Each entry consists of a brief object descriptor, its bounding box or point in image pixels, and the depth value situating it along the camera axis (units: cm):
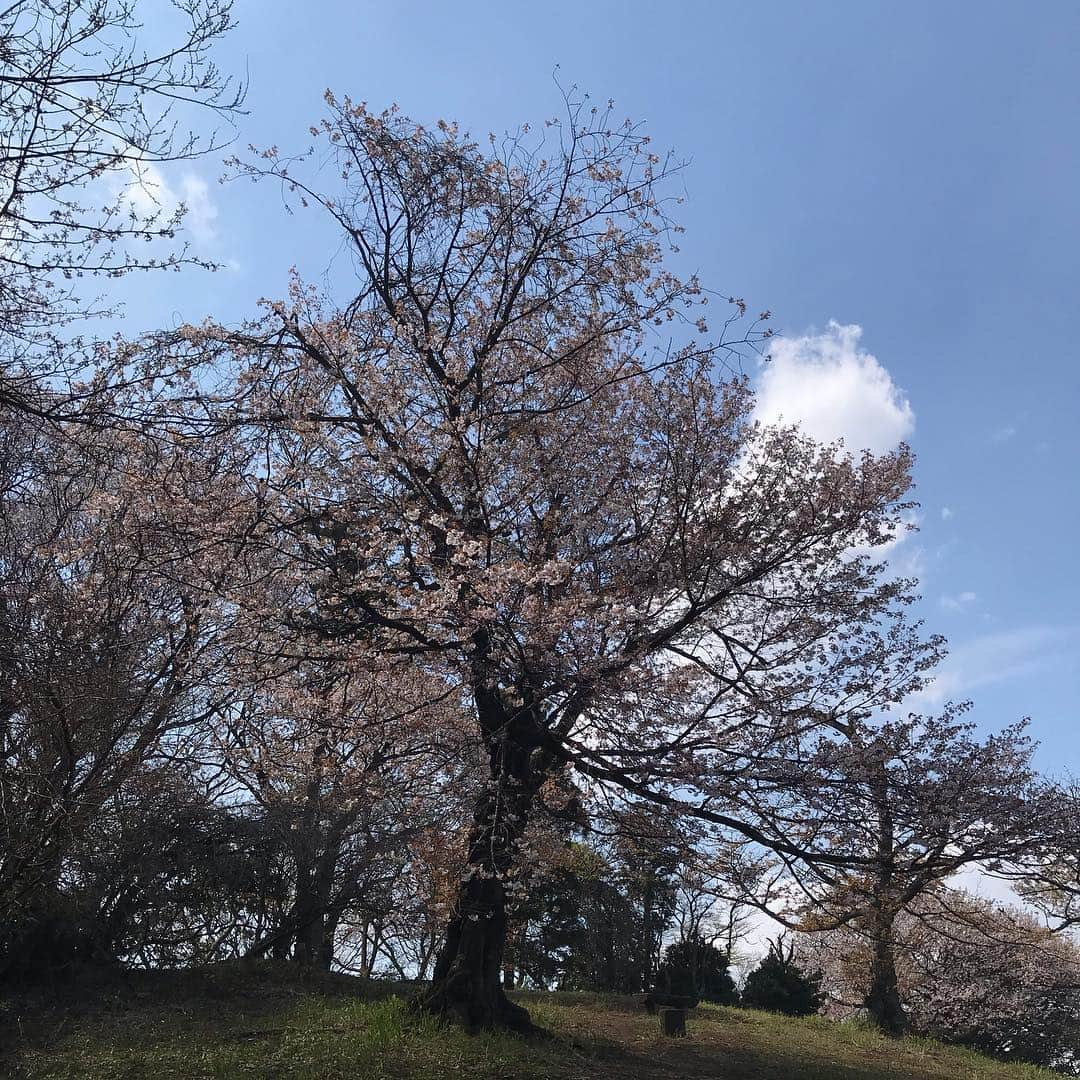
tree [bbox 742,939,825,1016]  2094
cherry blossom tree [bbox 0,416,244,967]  703
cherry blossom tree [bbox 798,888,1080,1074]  1488
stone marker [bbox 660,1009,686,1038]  1029
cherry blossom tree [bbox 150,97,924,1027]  764
